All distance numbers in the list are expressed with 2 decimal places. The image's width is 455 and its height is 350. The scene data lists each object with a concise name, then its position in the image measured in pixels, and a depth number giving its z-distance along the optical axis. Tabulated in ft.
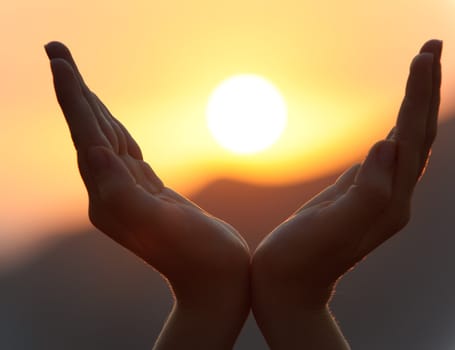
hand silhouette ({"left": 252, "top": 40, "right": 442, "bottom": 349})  4.70
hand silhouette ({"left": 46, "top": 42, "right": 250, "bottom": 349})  4.70
